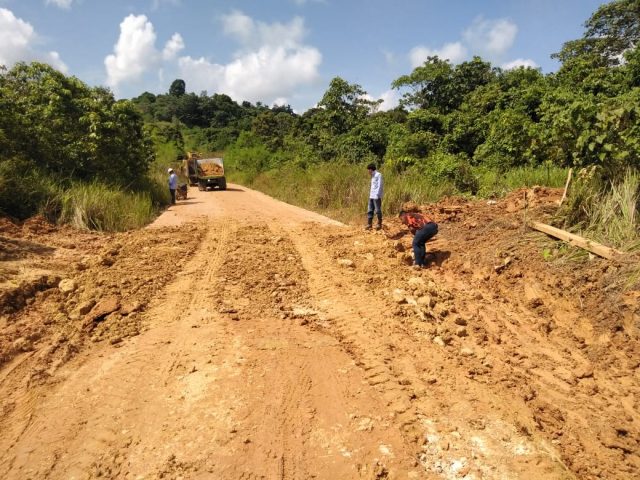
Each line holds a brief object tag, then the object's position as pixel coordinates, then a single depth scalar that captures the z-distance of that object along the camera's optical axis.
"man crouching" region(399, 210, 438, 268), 7.34
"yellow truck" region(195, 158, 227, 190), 26.45
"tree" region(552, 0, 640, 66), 20.77
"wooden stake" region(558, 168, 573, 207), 7.07
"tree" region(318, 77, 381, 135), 24.50
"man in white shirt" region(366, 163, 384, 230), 10.17
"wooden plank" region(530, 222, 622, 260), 5.57
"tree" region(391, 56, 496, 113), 20.70
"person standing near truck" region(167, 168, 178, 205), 17.97
